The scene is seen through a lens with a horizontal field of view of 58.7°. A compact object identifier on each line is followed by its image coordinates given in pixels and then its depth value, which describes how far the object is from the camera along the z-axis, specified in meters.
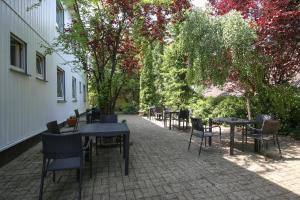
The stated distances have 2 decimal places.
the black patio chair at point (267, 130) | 5.92
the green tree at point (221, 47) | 7.25
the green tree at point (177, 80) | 15.54
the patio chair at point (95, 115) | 9.55
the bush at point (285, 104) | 9.38
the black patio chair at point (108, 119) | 6.44
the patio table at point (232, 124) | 6.31
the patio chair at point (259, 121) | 6.89
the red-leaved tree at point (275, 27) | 7.47
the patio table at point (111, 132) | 4.67
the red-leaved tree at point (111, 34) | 7.51
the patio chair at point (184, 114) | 10.68
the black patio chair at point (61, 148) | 3.55
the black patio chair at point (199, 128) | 6.45
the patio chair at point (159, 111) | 16.28
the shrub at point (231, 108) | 11.47
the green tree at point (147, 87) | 21.56
